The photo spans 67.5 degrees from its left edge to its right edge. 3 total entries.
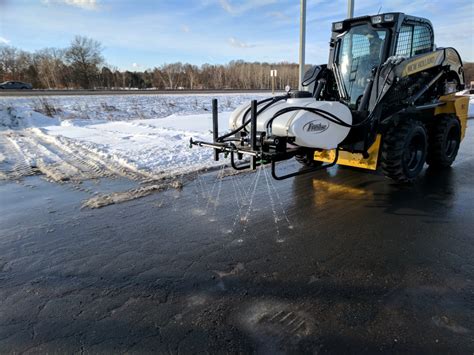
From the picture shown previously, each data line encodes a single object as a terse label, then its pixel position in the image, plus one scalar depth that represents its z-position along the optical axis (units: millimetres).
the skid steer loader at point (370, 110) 4641
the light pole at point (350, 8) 11555
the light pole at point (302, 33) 11430
